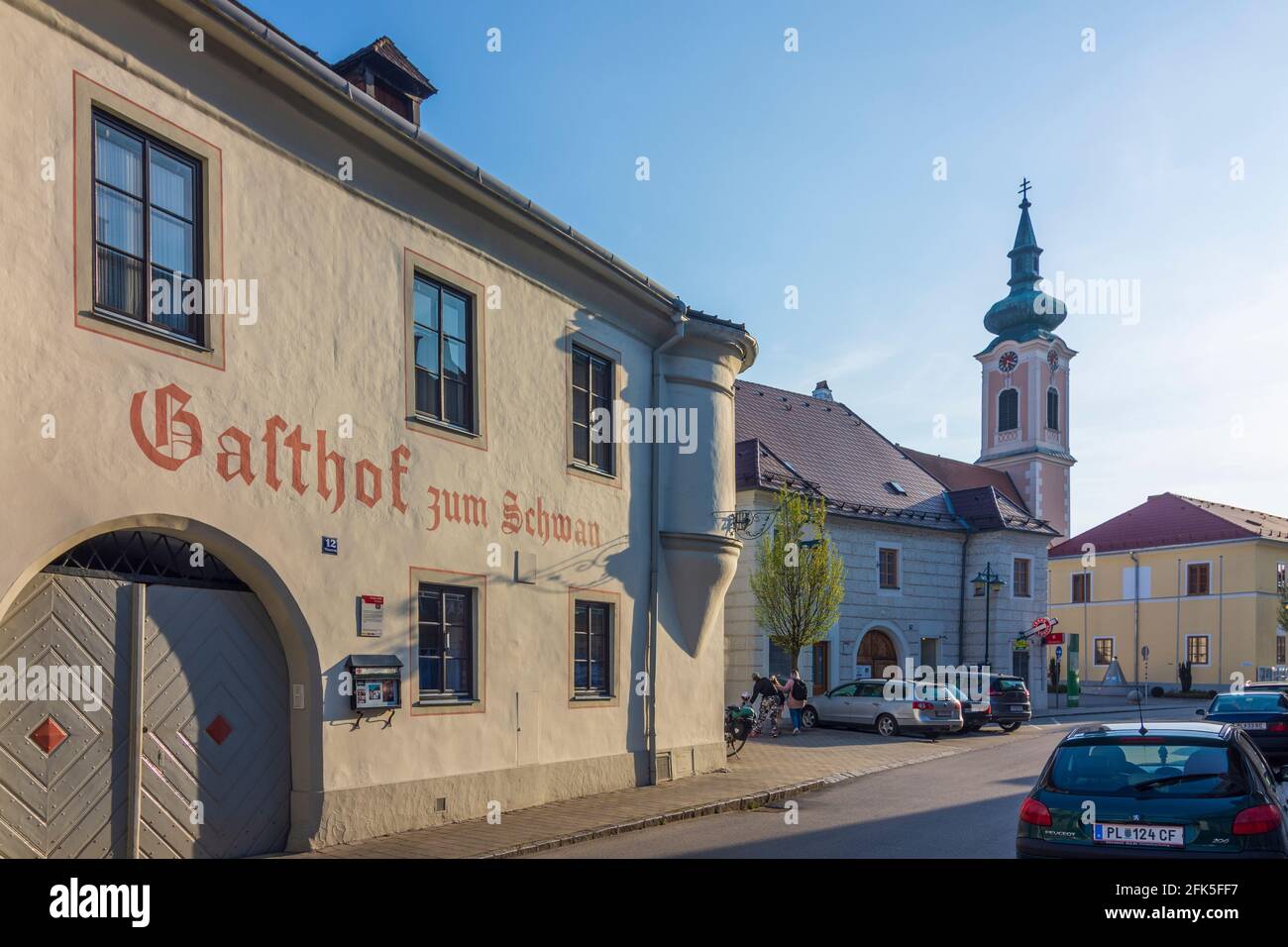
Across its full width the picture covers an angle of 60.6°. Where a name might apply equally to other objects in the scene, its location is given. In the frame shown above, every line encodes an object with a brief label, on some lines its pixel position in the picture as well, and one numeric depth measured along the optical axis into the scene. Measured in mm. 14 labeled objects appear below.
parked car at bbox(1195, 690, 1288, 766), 17578
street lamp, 34031
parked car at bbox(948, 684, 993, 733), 27484
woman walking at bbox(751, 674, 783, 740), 25234
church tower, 58969
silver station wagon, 25953
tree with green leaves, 26922
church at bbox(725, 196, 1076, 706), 31188
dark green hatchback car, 6859
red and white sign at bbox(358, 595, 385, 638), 11258
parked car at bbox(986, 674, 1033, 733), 28188
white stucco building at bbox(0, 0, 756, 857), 8453
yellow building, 53156
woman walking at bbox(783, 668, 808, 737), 25875
